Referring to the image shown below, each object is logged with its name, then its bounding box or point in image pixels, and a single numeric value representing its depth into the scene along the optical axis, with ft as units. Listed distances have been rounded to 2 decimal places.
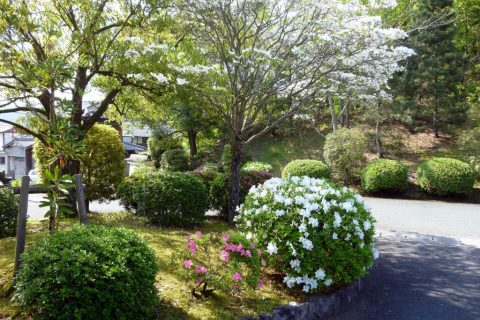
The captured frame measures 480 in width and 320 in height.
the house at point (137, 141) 114.83
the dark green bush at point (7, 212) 17.49
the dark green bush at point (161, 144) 67.49
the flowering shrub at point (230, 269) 11.76
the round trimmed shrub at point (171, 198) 19.61
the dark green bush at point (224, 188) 23.12
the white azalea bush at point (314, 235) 12.78
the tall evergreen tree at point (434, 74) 50.89
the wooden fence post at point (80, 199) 11.84
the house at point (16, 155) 84.17
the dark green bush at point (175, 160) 59.72
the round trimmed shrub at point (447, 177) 39.29
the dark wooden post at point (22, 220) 10.98
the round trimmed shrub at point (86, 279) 8.55
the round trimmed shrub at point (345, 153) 45.32
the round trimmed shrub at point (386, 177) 41.60
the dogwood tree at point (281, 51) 19.27
